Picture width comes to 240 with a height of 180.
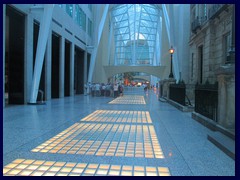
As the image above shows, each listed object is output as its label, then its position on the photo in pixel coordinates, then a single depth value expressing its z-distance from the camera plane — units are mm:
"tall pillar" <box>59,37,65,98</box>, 25094
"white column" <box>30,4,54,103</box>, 16141
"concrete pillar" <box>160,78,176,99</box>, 21359
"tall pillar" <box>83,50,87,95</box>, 35469
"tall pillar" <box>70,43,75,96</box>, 28703
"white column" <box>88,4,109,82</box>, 32806
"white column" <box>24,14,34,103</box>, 17062
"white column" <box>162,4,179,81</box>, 29512
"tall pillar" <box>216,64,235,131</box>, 6414
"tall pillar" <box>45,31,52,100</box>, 21188
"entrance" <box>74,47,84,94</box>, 34562
